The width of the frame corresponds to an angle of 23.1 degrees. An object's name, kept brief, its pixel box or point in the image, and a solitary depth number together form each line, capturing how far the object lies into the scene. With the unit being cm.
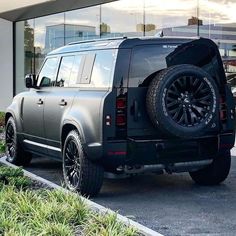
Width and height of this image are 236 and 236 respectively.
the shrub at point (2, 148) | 1121
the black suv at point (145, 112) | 673
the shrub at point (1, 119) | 1561
